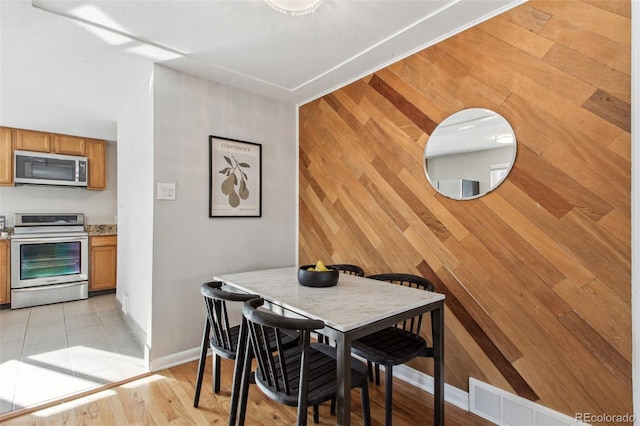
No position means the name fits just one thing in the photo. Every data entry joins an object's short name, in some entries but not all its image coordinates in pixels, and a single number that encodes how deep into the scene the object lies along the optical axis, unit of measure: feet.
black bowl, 6.15
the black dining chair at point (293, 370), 4.05
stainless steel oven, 12.73
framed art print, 9.04
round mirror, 5.95
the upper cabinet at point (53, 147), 13.05
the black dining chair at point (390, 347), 5.31
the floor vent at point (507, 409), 5.29
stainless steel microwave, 13.12
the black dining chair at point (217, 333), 5.47
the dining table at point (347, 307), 4.10
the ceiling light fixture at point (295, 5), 5.15
